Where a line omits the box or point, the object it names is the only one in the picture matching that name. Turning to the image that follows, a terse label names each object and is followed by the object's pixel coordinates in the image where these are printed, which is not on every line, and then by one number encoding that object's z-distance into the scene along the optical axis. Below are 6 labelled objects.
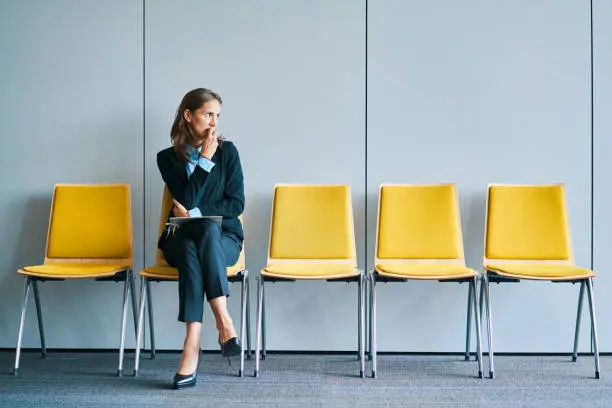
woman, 2.77
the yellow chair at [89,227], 3.42
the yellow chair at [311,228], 3.35
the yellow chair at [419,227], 3.34
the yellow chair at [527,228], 3.32
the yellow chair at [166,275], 3.03
